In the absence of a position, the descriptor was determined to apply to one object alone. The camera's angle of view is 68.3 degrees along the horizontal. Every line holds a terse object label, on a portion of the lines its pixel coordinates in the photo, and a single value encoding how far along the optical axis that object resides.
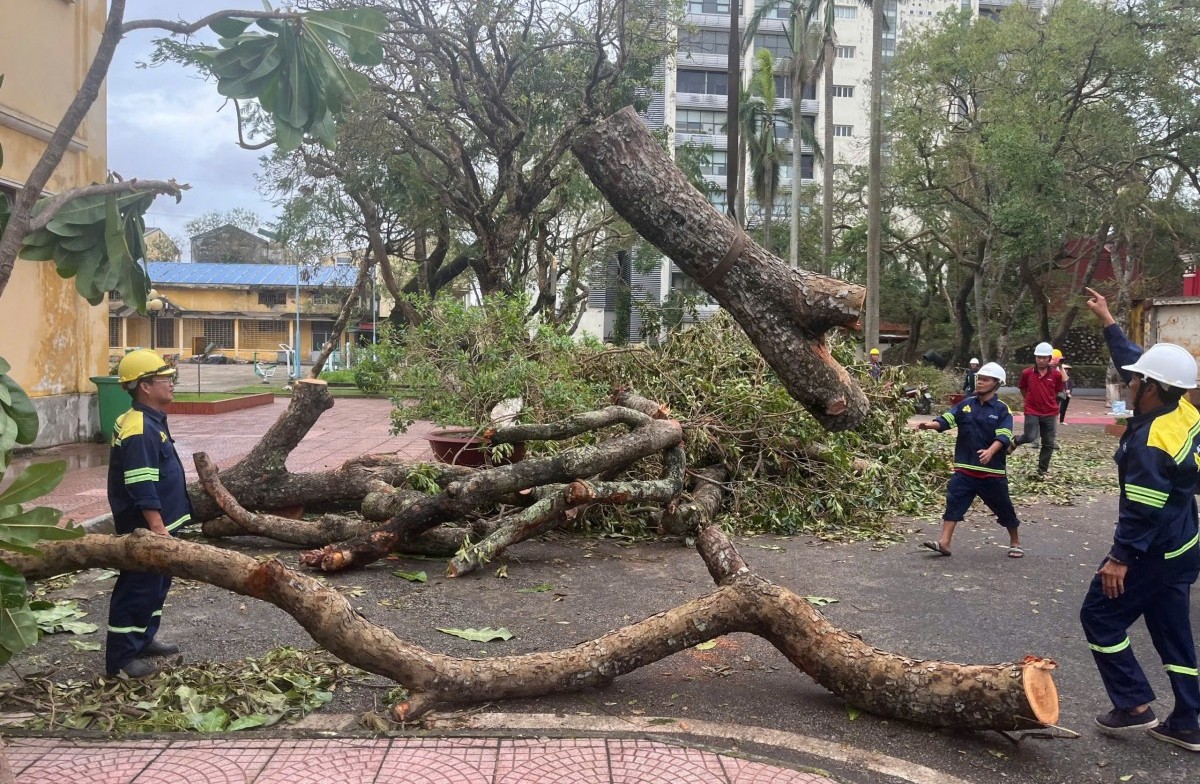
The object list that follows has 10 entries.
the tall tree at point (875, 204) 21.92
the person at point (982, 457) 7.15
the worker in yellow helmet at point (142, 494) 4.15
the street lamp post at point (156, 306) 22.94
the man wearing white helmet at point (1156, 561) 3.78
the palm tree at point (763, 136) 37.22
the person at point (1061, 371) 12.94
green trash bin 12.02
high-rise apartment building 48.12
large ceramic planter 7.83
